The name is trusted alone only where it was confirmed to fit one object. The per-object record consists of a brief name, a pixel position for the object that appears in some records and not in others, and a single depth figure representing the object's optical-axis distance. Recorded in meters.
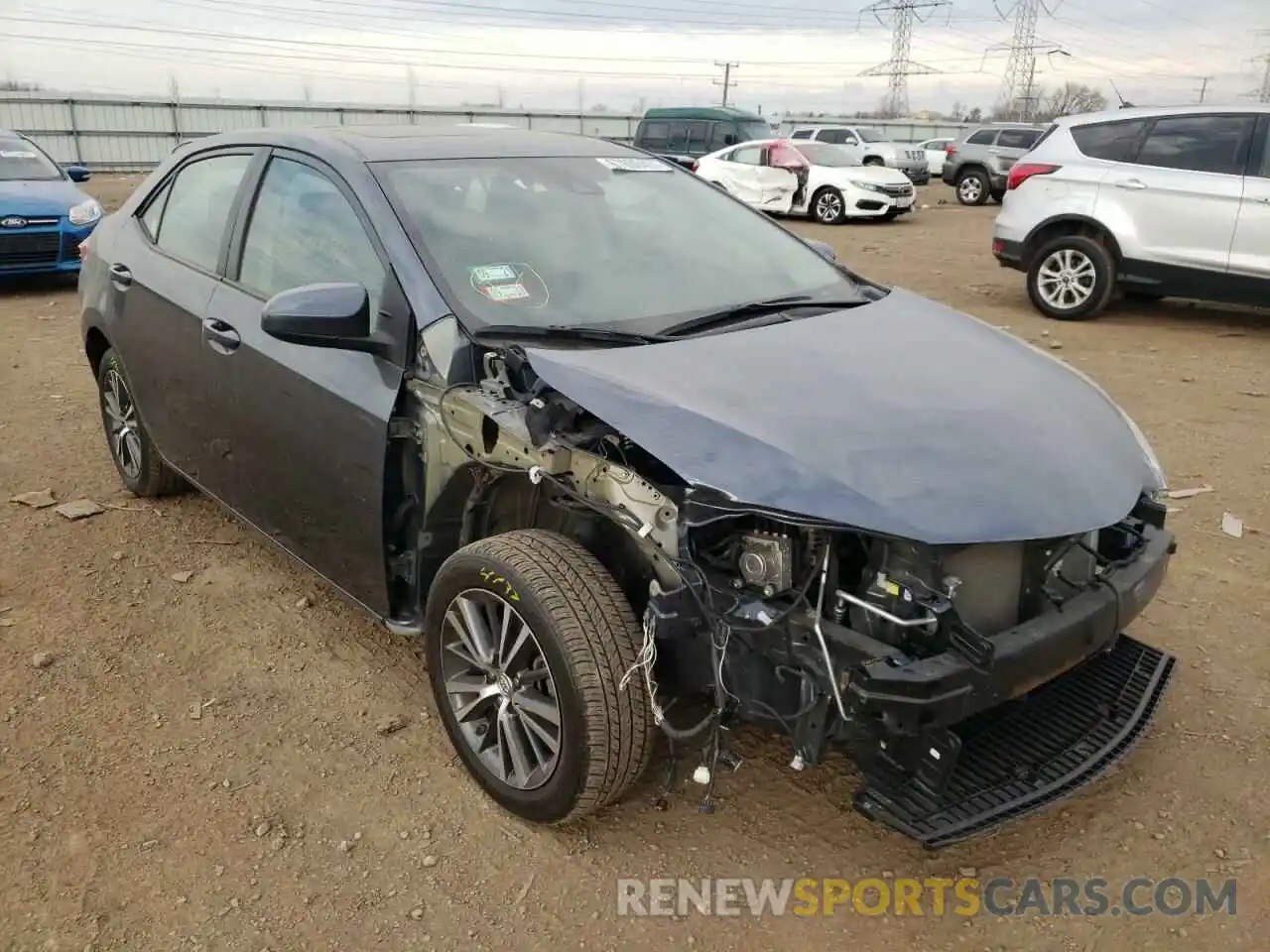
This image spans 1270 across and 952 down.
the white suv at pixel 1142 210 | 7.90
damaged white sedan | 17.05
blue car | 10.01
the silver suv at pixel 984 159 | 21.08
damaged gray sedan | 2.27
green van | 20.69
